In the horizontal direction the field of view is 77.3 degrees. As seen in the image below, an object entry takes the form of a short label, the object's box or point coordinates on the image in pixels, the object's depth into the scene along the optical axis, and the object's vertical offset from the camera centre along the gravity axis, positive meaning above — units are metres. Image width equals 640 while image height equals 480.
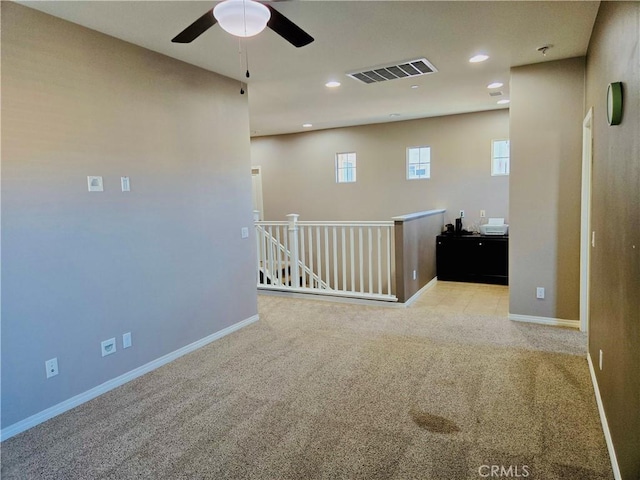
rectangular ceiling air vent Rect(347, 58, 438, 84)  3.98 +1.34
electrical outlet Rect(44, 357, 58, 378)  2.75 -1.07
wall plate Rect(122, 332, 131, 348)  3.27 -1.07
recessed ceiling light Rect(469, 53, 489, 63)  3.82 +1.33
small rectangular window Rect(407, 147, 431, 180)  7.16 +0.64
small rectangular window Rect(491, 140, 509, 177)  6.56 +0.62
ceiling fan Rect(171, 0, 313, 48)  2.05 +0.99
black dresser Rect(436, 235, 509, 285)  6.22 -0.99
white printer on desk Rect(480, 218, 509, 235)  6.25 -0.51
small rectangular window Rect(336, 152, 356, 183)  7.84 +0.66
